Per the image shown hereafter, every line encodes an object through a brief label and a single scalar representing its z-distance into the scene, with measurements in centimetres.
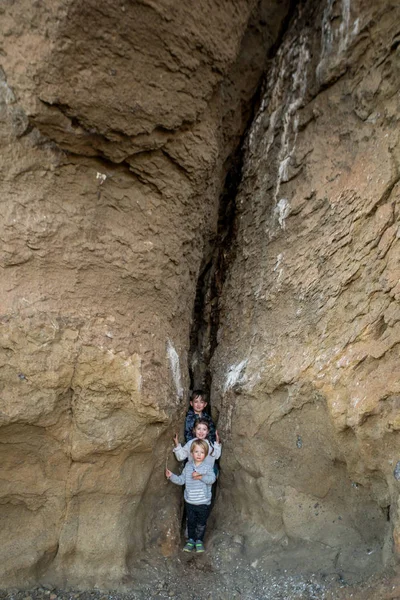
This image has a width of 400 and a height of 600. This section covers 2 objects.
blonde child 370
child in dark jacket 386
